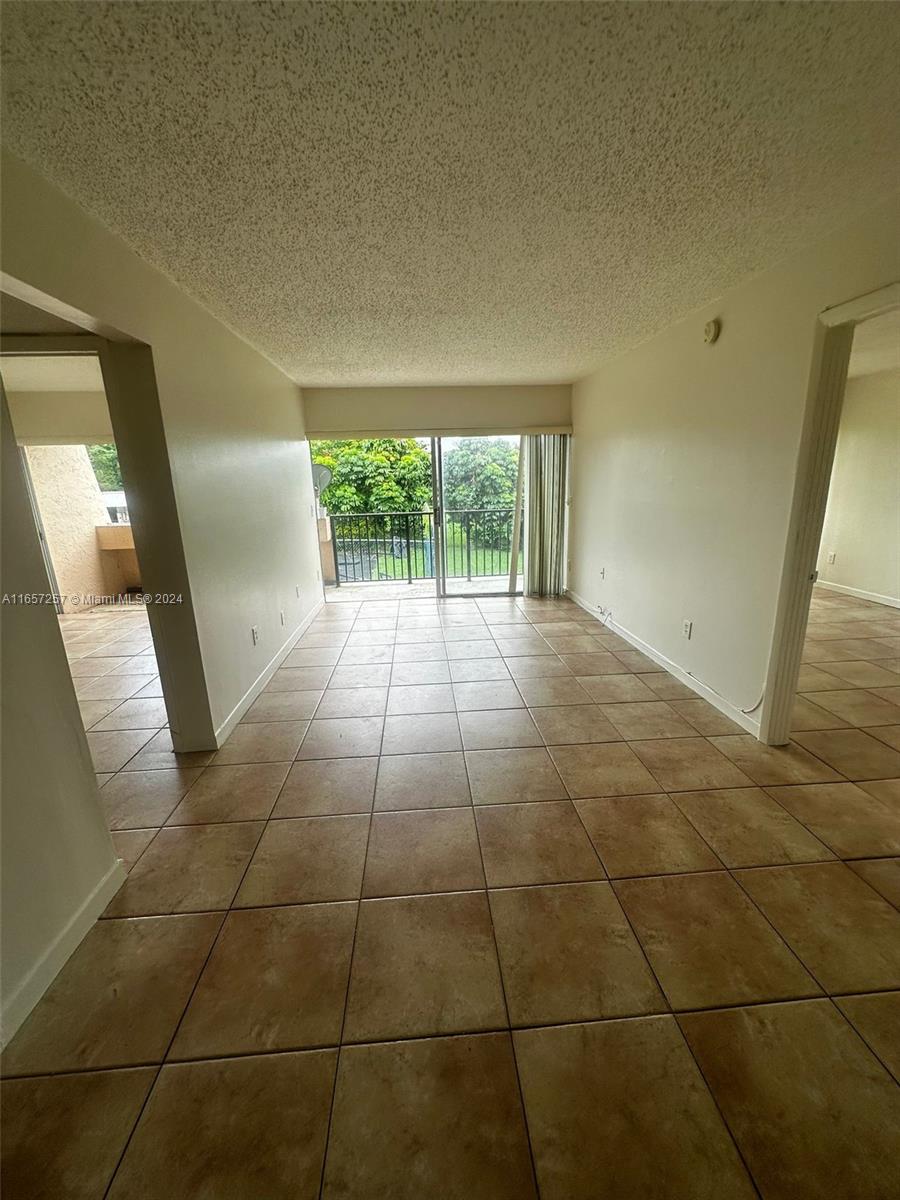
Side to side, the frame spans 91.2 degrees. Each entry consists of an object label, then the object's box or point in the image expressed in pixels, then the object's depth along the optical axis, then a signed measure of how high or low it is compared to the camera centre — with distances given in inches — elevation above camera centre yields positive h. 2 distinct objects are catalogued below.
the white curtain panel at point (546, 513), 184.9 -6.9
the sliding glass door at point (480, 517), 217.2 -9.0
